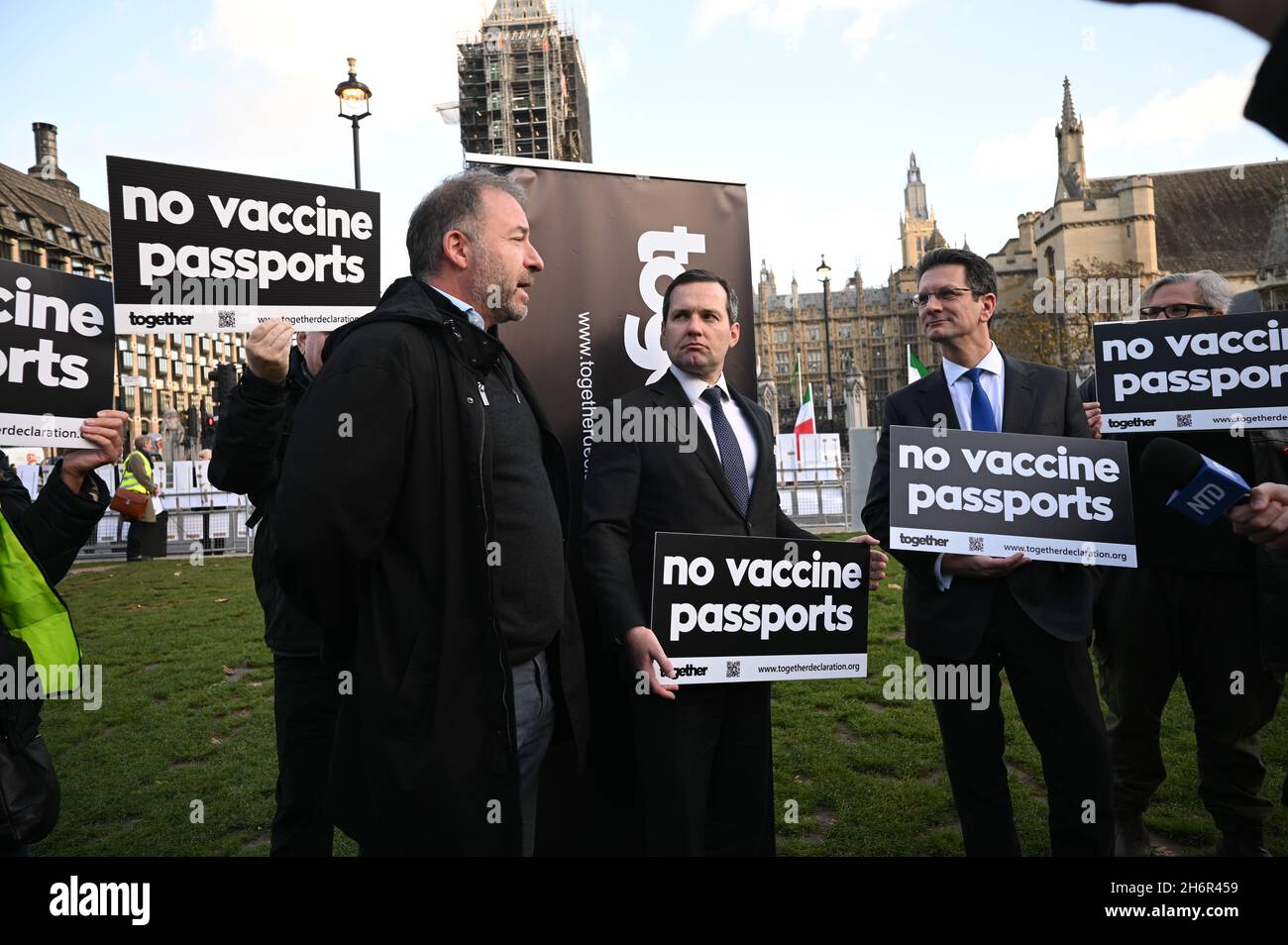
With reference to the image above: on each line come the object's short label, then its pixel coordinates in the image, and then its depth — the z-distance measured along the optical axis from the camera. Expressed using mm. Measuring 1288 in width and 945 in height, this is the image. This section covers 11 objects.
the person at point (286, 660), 3086
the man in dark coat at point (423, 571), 2203
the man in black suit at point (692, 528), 2957
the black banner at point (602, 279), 3691
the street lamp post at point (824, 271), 41750
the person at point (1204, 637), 3633
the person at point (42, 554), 2698
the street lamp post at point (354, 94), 14023
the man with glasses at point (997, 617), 3082
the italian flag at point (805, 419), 25031
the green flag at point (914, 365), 15845
